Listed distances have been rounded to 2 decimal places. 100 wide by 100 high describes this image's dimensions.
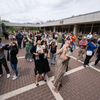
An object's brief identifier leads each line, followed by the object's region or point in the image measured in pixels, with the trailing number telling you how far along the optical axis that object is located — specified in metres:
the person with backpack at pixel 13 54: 2.96
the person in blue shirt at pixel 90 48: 3.95
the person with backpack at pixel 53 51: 4.35
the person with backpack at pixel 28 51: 5.03
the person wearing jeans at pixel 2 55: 3.14
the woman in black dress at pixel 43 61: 2.59
